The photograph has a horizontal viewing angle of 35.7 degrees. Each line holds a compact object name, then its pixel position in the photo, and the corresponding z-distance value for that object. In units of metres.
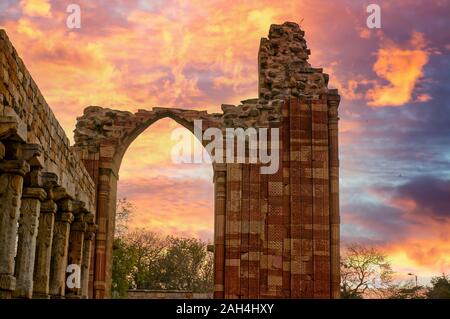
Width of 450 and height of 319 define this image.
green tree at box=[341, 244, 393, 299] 35.53
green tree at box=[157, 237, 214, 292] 40.81
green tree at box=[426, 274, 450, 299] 37.01
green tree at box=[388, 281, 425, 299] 38.03
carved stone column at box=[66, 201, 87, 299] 14.06
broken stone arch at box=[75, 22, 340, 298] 17.80
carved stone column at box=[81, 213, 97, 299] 14.95
